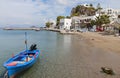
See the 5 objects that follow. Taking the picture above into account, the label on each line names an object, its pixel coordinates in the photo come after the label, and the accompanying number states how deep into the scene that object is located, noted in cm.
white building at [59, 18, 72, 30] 5057
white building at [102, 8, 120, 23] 4781
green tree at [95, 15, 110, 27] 3248
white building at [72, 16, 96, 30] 4200
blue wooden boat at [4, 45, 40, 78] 612
